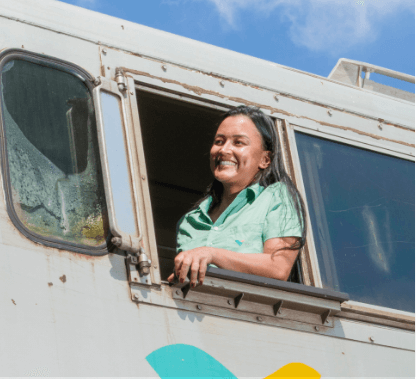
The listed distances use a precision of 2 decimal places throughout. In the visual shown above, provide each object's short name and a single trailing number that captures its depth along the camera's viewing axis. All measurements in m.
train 4.24
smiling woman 4.84
